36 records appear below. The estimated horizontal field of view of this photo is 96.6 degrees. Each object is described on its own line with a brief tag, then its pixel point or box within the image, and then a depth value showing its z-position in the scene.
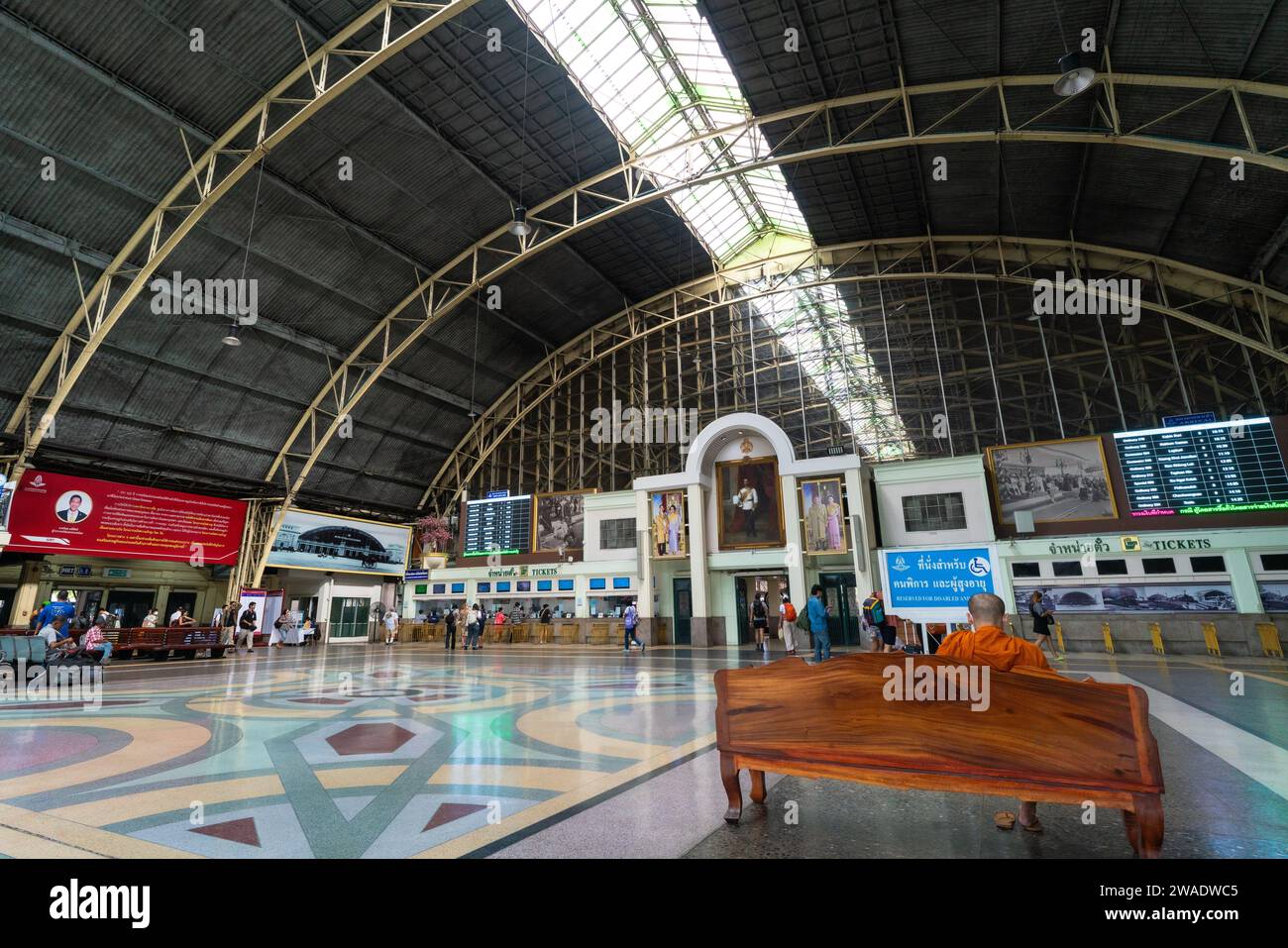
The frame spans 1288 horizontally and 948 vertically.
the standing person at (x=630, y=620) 18.30
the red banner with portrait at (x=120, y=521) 18.53
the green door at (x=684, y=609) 21.56
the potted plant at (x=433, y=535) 31.06
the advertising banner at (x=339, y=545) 26.44
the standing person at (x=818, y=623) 10.45
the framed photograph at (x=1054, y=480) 17.66
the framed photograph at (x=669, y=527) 21.17
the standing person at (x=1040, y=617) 10.94
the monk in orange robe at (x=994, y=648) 2.80
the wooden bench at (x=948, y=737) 2.16
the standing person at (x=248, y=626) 21.09
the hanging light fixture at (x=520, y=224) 15.77
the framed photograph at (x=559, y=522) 25.89
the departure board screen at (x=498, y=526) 27.05
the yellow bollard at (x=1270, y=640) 13.63
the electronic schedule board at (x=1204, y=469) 15.62
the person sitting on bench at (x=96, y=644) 12.70
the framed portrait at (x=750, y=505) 20.15
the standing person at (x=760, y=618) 16.17
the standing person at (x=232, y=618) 20.55
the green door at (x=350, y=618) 29.48
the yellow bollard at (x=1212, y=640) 14.18
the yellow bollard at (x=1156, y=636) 14.93
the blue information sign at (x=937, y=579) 16.22
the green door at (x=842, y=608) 20.17
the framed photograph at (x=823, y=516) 19.05
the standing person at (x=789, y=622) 13.80
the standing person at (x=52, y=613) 11.56
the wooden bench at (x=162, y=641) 15.17
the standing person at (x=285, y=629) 25.31
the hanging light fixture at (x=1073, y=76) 9.86
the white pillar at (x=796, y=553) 19.20
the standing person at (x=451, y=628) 19.50
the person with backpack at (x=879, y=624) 12.04
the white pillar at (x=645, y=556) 20.78
